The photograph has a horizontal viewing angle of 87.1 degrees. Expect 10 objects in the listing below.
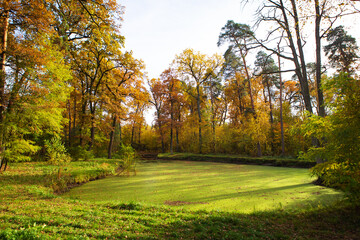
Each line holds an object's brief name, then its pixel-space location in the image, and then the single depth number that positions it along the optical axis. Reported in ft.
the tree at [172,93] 80.18
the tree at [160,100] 80.39
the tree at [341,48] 41.65
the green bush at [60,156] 23.81
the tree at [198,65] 72.59
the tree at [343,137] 11.31
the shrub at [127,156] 32.24
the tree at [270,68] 58.91
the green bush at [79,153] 41.29
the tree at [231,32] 56.34
